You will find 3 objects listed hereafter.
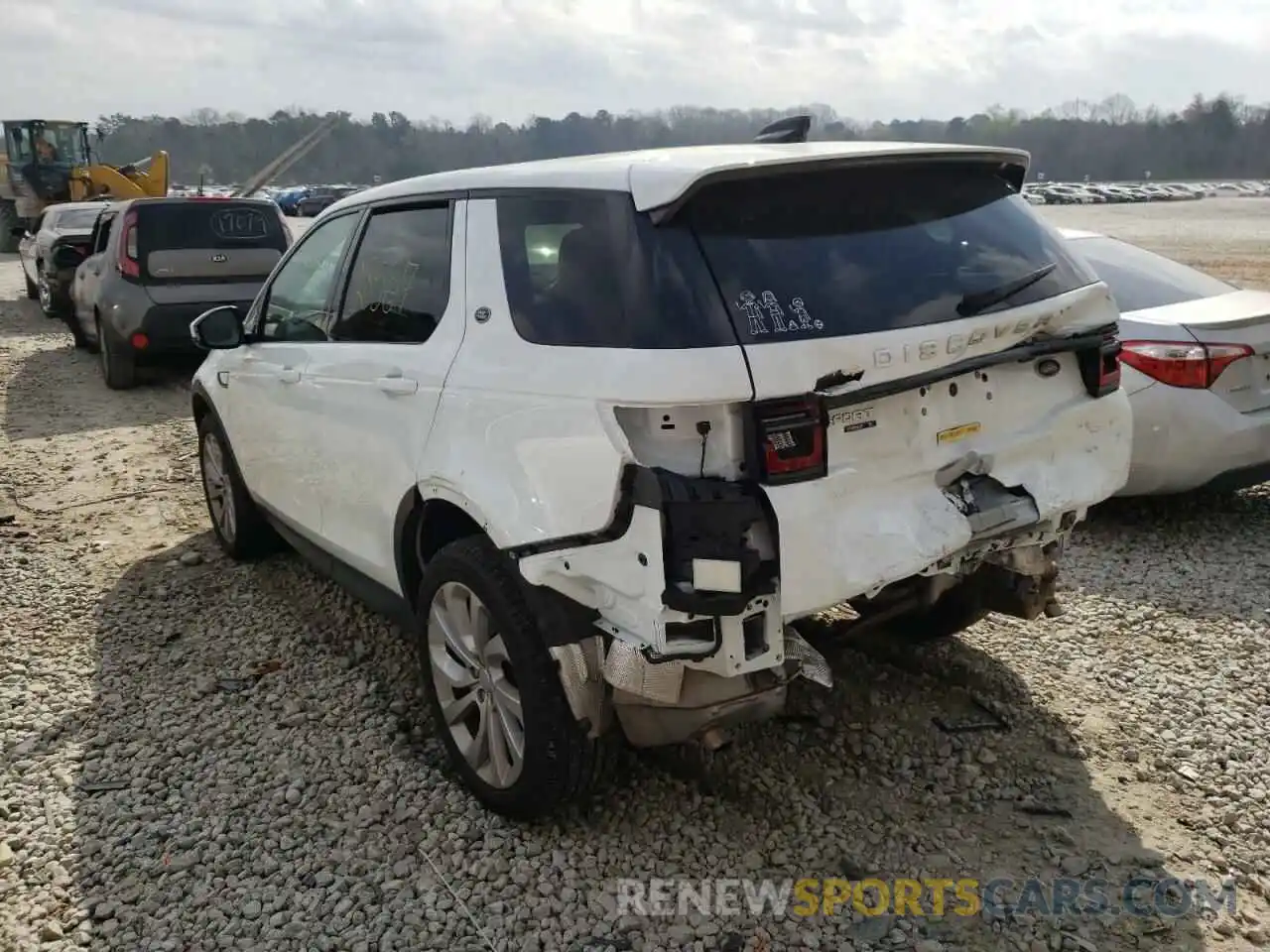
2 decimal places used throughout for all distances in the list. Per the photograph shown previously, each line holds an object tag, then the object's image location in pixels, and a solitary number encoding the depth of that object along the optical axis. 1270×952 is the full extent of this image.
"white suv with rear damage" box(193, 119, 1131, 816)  2.61
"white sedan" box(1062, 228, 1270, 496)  5.22
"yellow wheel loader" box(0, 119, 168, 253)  22.92
